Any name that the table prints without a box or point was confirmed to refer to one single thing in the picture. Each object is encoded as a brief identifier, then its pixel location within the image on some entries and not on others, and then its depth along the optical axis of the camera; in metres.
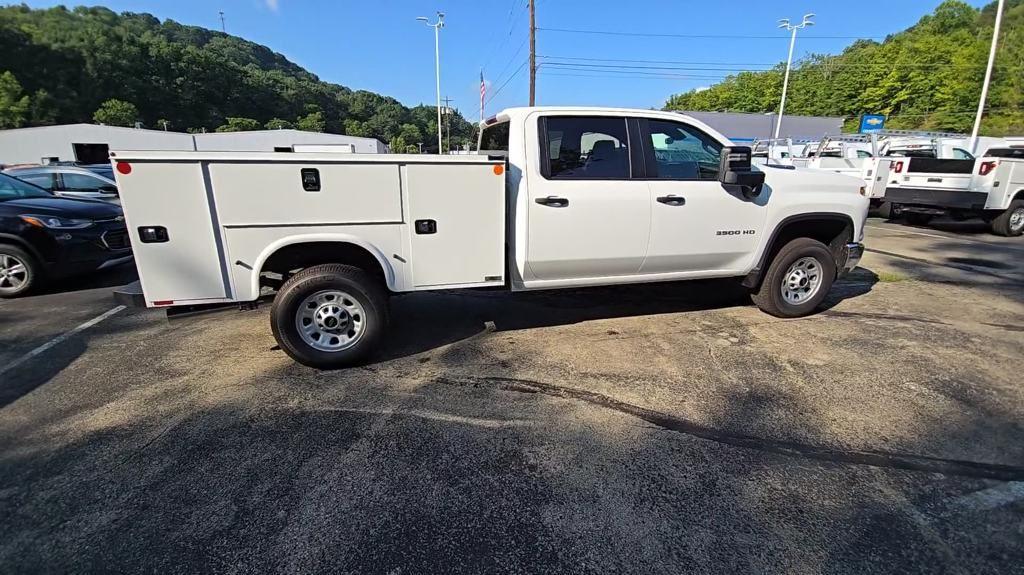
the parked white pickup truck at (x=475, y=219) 3.36
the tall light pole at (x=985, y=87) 20.05
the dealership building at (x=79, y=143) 38.50
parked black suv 5.80
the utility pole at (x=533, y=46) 25.30
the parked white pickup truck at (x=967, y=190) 10.17
